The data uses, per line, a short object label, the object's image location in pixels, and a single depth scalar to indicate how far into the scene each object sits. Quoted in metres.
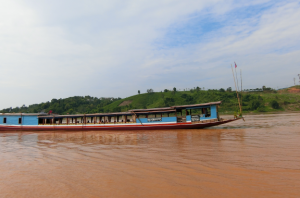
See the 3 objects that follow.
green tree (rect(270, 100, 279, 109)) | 50.41
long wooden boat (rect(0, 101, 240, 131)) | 19.38
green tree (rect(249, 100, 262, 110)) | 51.08
